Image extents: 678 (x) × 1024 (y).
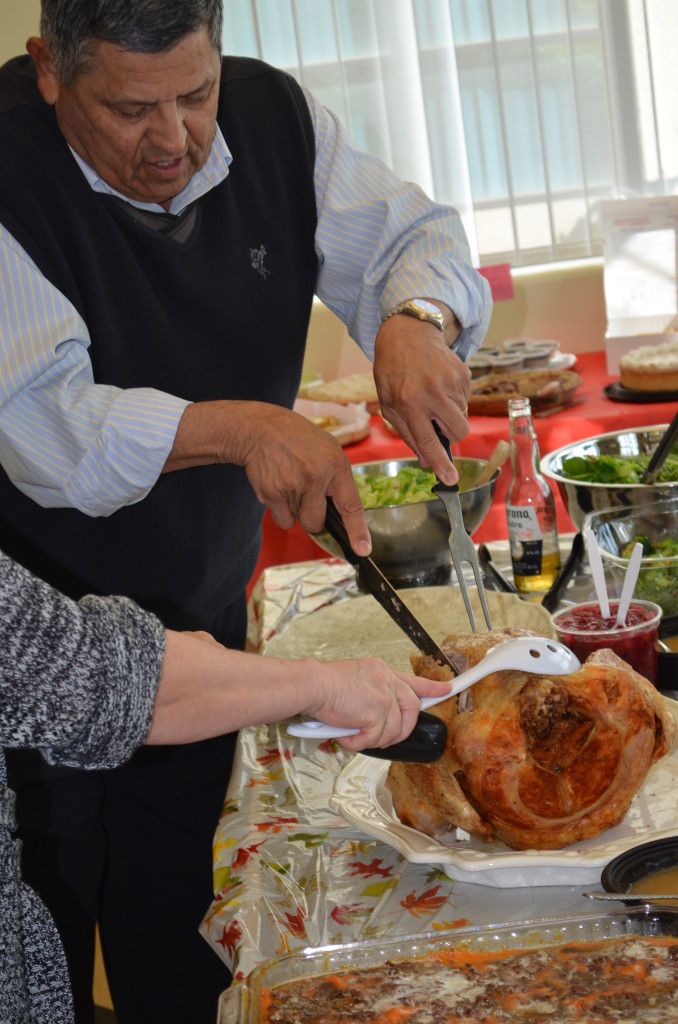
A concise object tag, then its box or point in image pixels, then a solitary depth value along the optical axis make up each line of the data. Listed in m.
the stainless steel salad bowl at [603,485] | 1.72
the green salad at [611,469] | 1.87
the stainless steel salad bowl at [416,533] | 1.84
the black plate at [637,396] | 3.34
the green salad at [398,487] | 2.08
